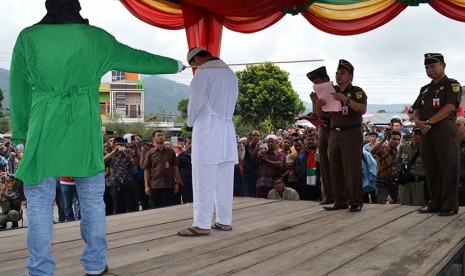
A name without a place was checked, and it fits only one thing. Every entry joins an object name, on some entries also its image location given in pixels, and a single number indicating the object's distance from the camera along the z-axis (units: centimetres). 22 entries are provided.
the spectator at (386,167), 684
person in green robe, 262
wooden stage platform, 303
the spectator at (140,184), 886
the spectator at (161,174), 804
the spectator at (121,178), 836
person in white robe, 411
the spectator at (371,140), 857
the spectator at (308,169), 739
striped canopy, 611
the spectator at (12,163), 1477
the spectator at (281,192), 716
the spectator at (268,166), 776
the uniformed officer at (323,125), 557
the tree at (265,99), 3262
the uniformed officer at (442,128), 482
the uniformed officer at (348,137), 521
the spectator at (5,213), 931
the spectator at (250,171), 827
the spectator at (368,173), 684
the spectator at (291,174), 768
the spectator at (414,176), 597
